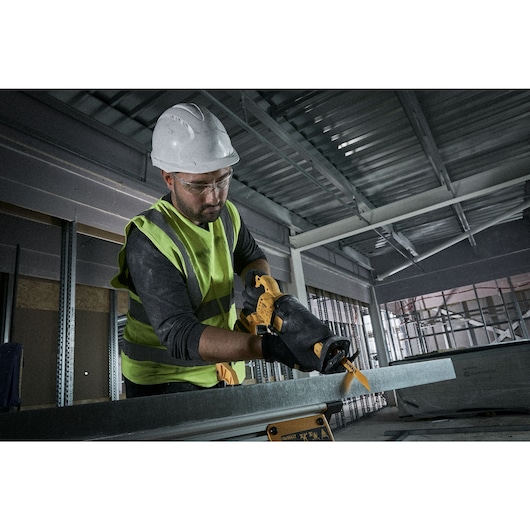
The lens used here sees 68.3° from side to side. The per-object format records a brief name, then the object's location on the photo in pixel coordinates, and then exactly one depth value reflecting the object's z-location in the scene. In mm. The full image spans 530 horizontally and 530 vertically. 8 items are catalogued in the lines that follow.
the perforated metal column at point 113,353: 2727
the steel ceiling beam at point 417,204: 2809
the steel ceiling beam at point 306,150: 2289
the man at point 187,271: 915
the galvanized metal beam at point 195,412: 635
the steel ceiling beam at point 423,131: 2557
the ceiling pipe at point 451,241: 3965
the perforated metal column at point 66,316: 1929
